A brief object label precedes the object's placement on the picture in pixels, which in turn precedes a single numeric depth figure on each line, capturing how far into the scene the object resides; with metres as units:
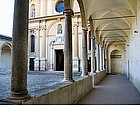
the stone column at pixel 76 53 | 18.25
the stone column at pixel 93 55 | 11.22
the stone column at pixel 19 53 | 2.63
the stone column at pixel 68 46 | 5.21
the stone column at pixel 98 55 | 14.23
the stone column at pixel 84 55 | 8.02
